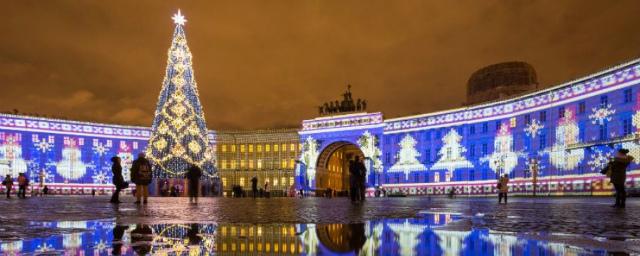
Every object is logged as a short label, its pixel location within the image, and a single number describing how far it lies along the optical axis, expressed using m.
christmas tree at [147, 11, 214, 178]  40.16
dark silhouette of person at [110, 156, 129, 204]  15.69
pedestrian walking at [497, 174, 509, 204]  22.75
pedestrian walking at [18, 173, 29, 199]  27.47
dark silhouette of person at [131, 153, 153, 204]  15.09
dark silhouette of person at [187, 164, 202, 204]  21.52
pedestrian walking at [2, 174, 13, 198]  28.25
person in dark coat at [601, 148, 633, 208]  13.68
